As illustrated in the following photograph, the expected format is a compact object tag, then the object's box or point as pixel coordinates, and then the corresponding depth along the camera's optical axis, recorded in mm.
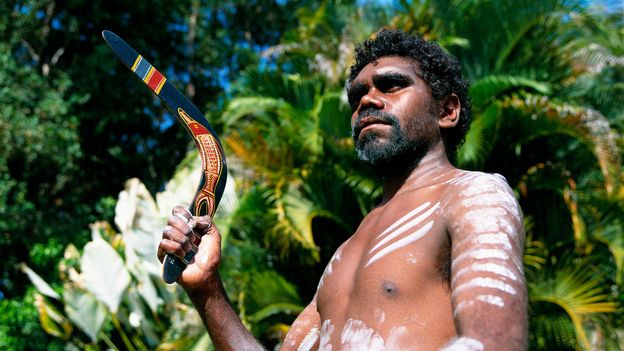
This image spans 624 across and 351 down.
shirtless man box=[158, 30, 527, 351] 1676
